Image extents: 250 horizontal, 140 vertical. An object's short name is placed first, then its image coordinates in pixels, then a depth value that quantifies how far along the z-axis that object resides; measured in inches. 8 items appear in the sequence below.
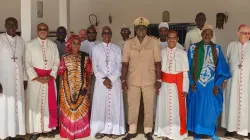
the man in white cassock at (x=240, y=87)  194.9
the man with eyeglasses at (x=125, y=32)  229.0
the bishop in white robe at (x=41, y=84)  189.9
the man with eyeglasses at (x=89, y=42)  222.8
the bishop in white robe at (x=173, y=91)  188.5
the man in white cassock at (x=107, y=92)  192.5
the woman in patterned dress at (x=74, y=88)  190.9
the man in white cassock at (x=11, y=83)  183.2
